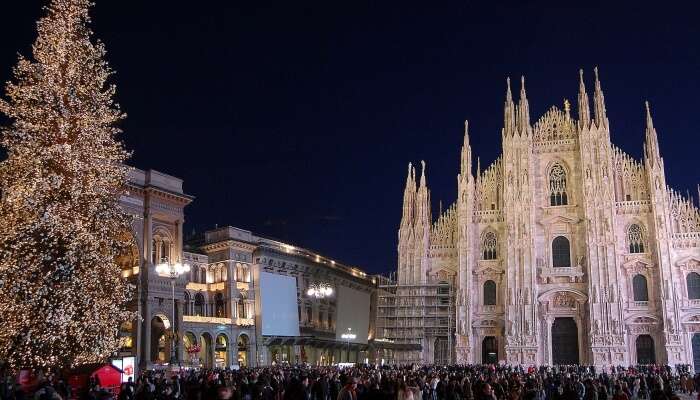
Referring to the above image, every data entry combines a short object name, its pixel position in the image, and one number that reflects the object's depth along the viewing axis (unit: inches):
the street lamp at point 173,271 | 1262.3
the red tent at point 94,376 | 872.3
